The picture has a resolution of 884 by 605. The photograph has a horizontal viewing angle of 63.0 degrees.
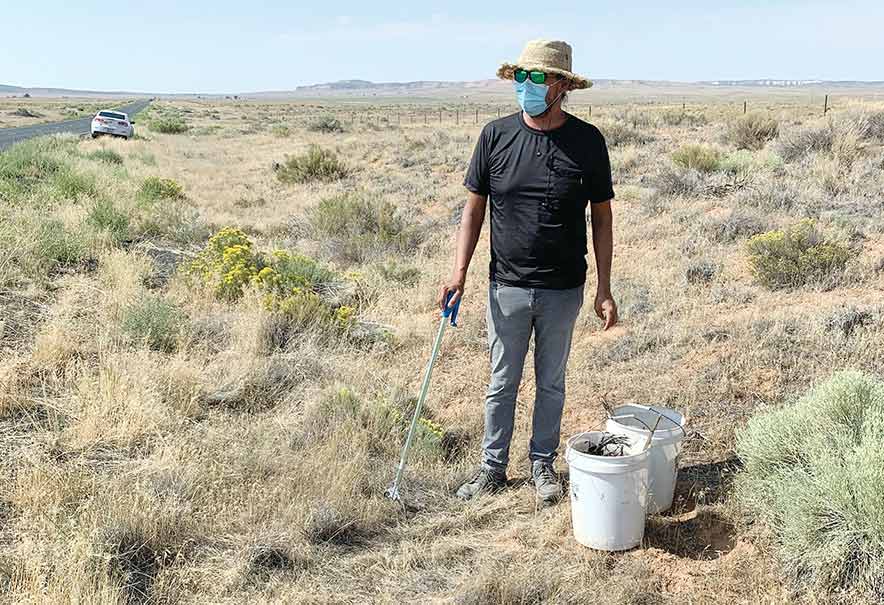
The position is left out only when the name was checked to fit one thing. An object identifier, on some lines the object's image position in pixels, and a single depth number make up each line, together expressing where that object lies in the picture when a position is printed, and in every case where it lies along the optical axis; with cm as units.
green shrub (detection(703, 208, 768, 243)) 867
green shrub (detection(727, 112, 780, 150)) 1769
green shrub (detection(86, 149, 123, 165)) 1792
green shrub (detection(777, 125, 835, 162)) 1345
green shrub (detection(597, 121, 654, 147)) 1941
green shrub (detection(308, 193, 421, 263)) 981
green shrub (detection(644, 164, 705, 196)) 1148
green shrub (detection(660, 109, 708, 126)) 2647
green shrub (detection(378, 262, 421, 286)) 830
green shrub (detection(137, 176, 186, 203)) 1224
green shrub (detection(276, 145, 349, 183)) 1725
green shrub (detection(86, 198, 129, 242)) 880
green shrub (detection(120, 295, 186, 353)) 542
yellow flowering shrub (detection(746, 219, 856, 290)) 686
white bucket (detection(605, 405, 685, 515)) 343
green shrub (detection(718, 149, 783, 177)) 1246
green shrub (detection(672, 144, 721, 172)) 1320
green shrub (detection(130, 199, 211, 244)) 987
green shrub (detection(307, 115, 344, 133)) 3856
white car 2862
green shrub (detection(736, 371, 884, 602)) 278
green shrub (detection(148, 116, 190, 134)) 3847
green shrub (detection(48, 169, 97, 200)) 1086
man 328
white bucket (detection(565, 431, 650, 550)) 308
